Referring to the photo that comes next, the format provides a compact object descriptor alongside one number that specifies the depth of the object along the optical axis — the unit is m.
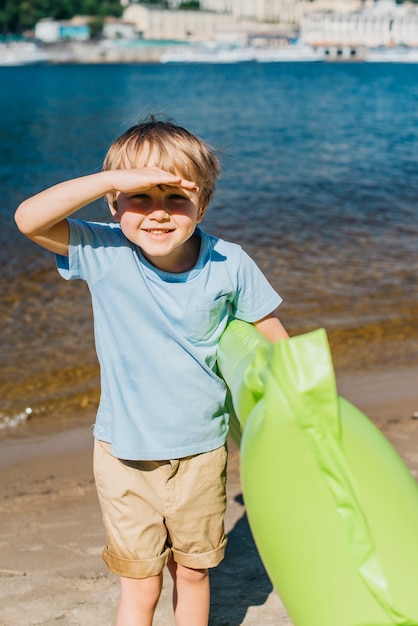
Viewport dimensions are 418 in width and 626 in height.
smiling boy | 1.80
